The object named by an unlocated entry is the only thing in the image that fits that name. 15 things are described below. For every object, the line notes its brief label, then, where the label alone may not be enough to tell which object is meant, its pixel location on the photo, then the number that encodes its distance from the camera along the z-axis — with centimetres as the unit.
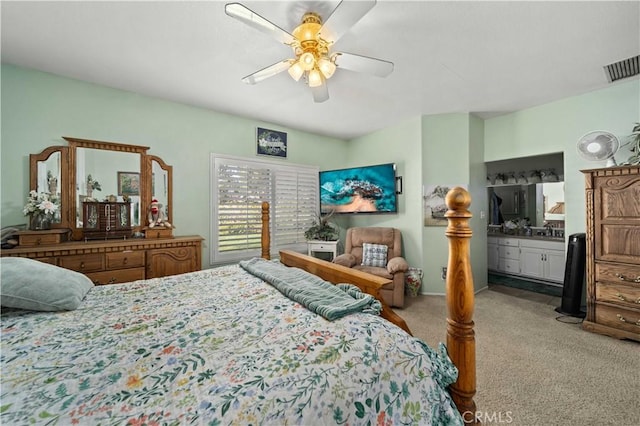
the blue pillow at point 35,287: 120
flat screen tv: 401
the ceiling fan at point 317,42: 144
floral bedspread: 69
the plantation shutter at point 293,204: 413
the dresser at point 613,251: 232
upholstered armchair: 327
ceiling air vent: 236
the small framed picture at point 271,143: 391
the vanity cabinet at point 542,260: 401
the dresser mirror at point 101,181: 255
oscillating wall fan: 267
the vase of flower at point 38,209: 235
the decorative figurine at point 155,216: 298
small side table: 414
